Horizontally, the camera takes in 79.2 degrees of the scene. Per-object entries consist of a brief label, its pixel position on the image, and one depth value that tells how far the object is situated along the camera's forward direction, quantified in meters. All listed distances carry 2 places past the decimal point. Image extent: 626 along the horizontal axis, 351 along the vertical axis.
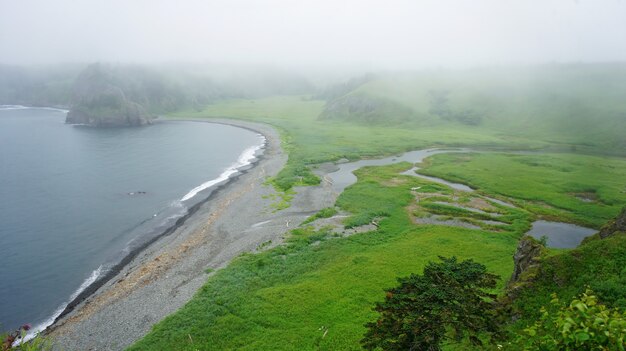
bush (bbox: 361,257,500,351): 31.47
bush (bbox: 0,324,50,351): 16.04
